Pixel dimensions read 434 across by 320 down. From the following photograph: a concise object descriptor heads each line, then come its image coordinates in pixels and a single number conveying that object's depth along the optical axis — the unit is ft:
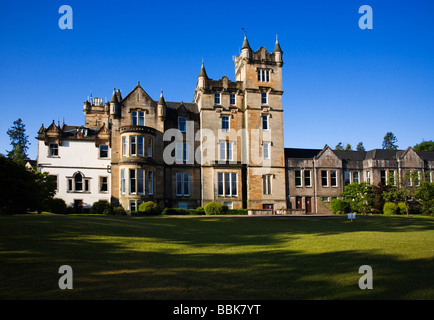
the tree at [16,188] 67.56
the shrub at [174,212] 121.60
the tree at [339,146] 365.32
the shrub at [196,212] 125.70
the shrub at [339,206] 147.54
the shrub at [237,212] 129.27
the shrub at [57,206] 128.12
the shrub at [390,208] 142.00
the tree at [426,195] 142.20
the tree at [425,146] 270.67
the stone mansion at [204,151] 138.21
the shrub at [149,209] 119.65
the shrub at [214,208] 125.29
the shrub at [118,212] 123.44
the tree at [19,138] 252.09
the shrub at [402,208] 143.84
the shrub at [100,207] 122.93
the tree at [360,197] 146.41
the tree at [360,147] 401.90
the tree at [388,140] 380.37
